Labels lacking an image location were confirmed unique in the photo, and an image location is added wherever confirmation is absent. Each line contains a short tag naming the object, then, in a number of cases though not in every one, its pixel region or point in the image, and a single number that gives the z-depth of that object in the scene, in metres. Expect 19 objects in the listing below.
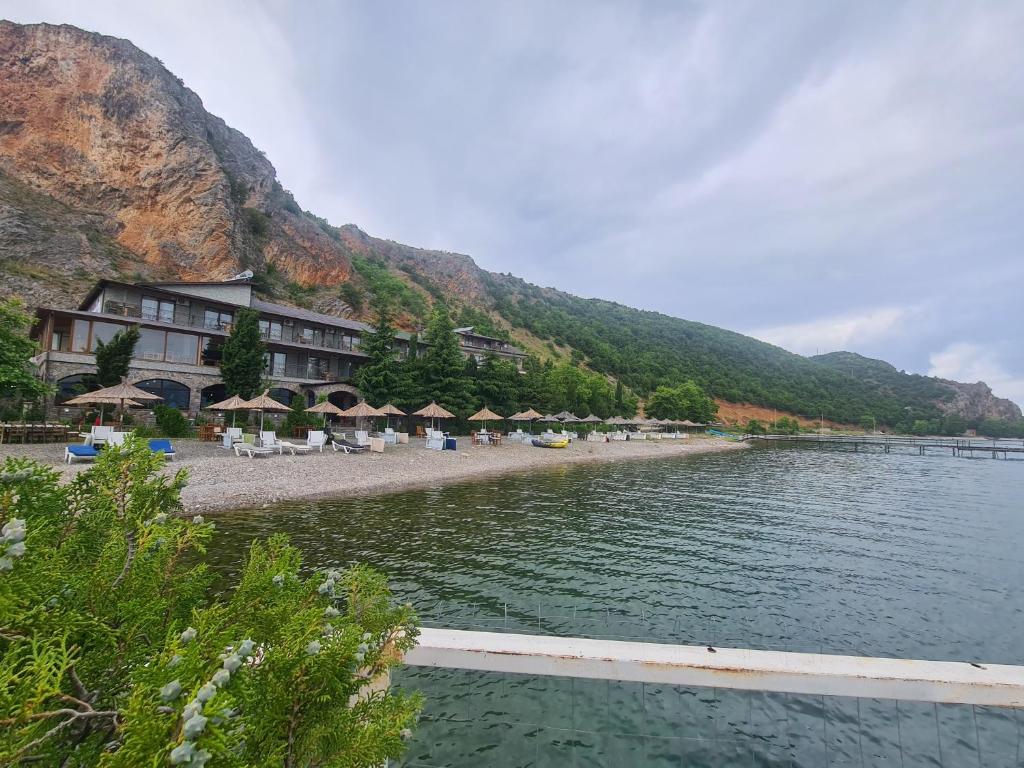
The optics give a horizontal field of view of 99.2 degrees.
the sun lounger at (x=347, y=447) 21.83
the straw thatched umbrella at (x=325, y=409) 24.00
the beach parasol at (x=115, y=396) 17.16
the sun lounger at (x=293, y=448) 20.09
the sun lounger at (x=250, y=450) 18.36
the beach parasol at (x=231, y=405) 20.43
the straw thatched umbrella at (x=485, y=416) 30.95
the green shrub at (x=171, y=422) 21.33
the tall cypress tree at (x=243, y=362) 26.23
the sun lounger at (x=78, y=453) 13.97
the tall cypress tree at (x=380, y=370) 30.89
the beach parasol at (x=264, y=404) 20.45
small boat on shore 33.09
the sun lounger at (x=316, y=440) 21.62
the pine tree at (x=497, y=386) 36.88
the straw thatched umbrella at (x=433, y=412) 27.69
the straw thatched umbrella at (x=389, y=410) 25.48
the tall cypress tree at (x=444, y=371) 33.22
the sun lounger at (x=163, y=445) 15.70
